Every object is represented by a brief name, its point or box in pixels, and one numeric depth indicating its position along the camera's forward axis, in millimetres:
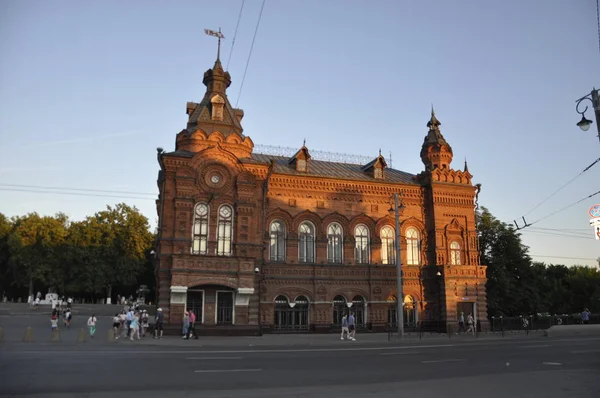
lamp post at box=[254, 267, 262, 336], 31053
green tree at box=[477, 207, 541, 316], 43469
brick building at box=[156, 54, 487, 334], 30328
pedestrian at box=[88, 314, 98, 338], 26452
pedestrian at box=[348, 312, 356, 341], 28508
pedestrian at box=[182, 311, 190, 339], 26766
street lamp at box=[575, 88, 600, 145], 13898
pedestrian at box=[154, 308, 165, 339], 27000
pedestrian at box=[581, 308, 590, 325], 38375
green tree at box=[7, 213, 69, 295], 62594
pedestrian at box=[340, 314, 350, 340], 28305
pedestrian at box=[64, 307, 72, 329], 34656
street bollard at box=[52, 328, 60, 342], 24298
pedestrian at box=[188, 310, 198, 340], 26803
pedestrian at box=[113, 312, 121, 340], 27703
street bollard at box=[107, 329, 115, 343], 24547
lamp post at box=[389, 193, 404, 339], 29328
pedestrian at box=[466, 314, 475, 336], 33375
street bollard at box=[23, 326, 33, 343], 23344
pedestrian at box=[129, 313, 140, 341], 25812
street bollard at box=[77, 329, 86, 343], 23908
